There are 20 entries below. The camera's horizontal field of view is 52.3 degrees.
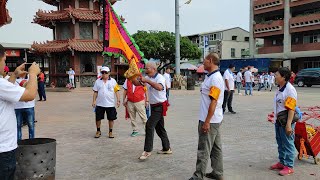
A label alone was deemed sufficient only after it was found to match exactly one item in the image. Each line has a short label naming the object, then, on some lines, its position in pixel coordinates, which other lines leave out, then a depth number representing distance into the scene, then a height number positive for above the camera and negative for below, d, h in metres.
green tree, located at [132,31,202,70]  44.84 +4.86
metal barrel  4.11 -1.02
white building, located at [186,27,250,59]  55.81 +6.76
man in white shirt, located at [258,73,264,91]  26.30 -0.07
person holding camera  2.95 -0.32
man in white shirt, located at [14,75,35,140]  6.52 -0.66
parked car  29.97 +0.26
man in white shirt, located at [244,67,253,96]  19.14 +0.19
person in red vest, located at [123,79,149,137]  7.90 -0.51
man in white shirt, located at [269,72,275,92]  26.15 -0.07
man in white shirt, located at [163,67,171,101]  13.23 +0.24
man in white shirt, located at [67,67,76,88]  26.43 +0.55
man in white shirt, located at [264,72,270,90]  26.66 +0.01
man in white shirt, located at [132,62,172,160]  5.79 -0.44
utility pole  24.69 +3.80
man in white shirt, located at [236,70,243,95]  19.58 +0.14
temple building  27.59 +3.51
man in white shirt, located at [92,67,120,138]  7.69 -0.43
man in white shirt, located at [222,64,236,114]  11.21 -0.27
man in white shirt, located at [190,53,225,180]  4.40 -0.47
